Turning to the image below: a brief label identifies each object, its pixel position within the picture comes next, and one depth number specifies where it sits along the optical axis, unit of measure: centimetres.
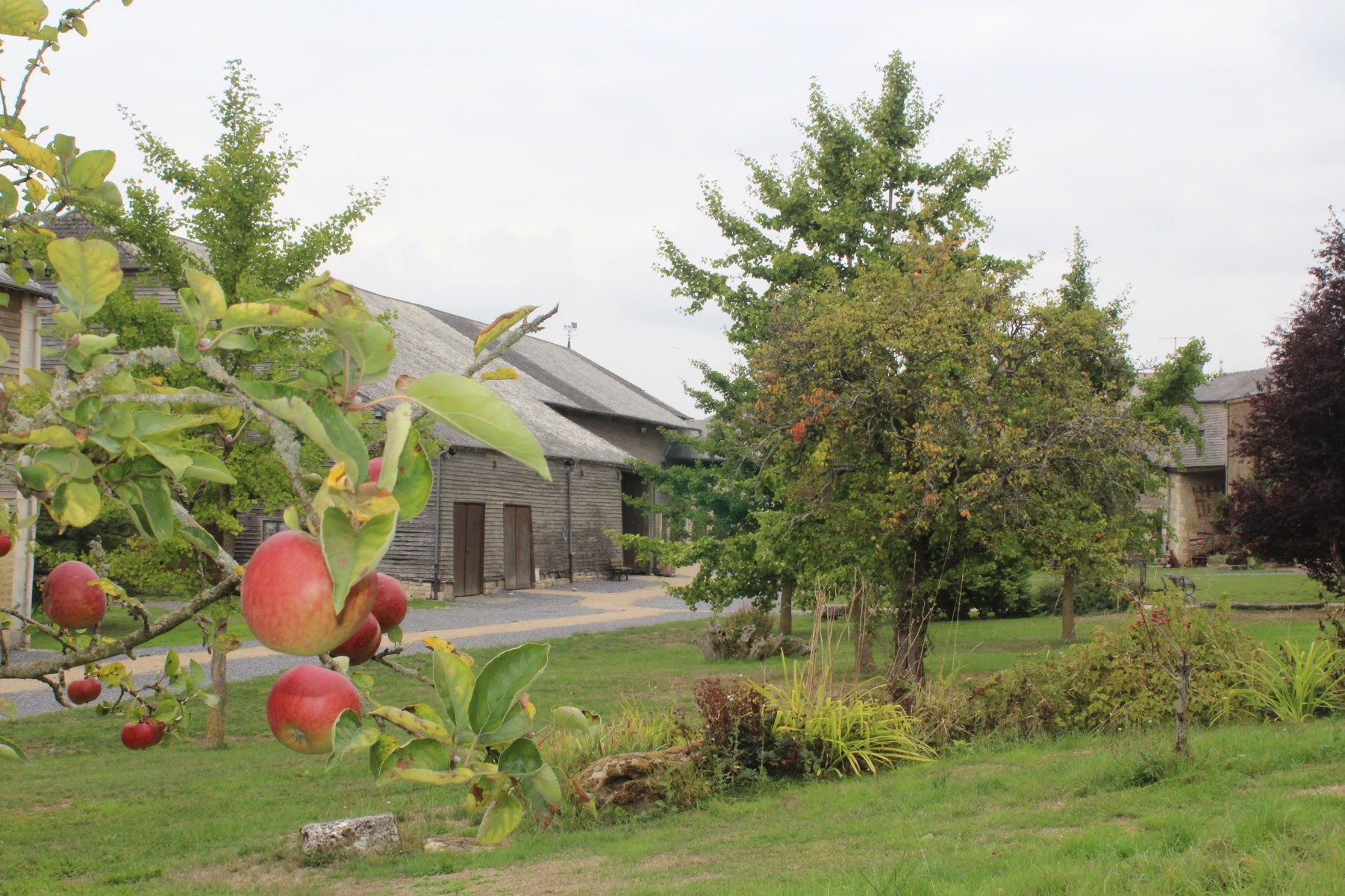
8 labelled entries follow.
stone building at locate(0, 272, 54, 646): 1440
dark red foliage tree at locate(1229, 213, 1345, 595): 1574
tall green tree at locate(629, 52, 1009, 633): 1700
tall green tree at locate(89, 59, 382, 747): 991
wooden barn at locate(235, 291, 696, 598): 2389
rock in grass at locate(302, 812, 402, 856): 696
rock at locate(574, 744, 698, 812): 799
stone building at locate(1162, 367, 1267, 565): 3466
